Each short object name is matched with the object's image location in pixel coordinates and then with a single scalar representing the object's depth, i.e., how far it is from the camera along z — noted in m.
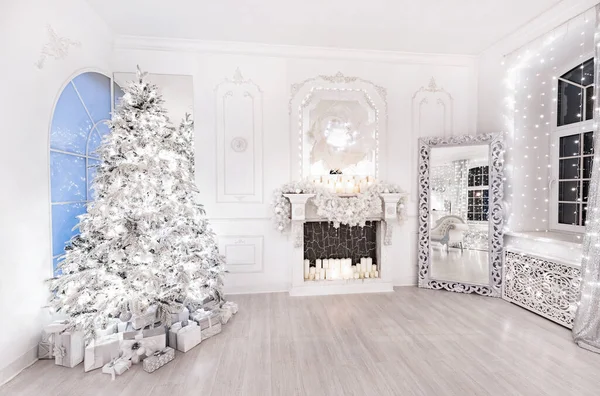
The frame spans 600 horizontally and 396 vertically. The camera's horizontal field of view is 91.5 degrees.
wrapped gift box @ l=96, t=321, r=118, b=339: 2.64
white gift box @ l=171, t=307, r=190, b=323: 2.95
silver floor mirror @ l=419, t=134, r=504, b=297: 3.96
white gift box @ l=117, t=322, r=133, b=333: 2.76
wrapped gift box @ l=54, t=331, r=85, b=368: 2.46
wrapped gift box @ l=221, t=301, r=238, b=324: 3.23
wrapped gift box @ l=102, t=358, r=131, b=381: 2.36
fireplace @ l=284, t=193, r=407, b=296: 4.12
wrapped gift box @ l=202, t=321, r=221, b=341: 2.91
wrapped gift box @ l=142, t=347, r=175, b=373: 2.39
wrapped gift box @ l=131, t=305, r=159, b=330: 2.70
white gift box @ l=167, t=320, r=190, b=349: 2.72
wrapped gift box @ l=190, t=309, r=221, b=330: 2.93
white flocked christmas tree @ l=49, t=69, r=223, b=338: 2.64
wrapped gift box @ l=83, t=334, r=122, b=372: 2.44
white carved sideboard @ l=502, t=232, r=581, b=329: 3.06
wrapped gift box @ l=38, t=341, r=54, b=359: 2.56
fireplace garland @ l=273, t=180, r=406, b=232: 4.01
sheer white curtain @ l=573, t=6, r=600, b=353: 2.69
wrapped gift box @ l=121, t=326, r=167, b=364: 2.53
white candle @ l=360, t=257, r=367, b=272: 4.34
